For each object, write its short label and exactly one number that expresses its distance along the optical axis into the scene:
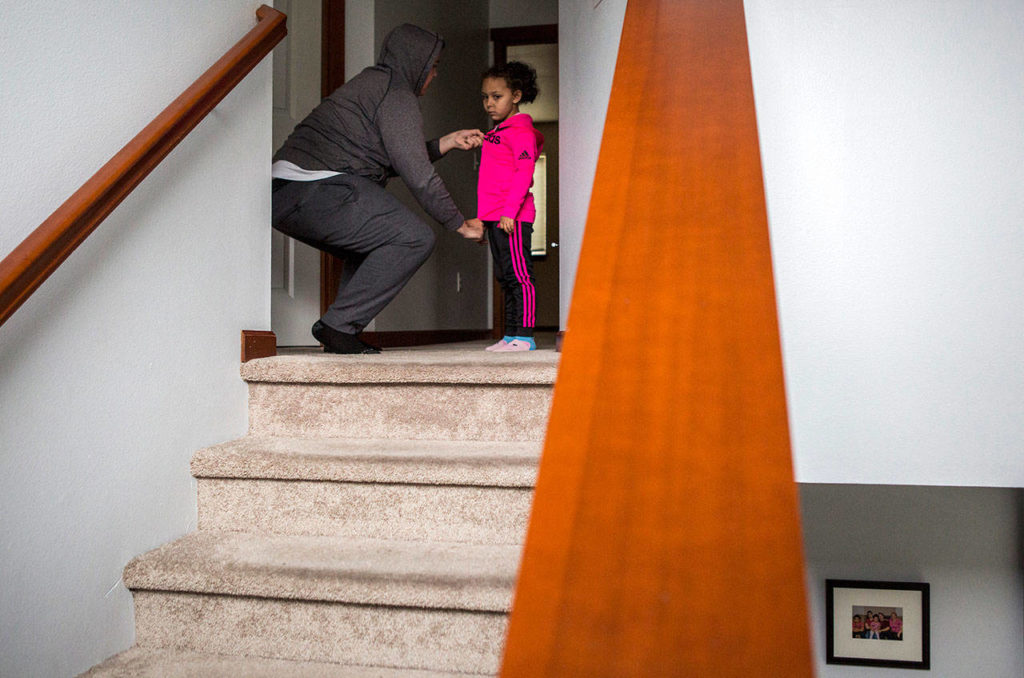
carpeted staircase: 1.11
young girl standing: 2.59
